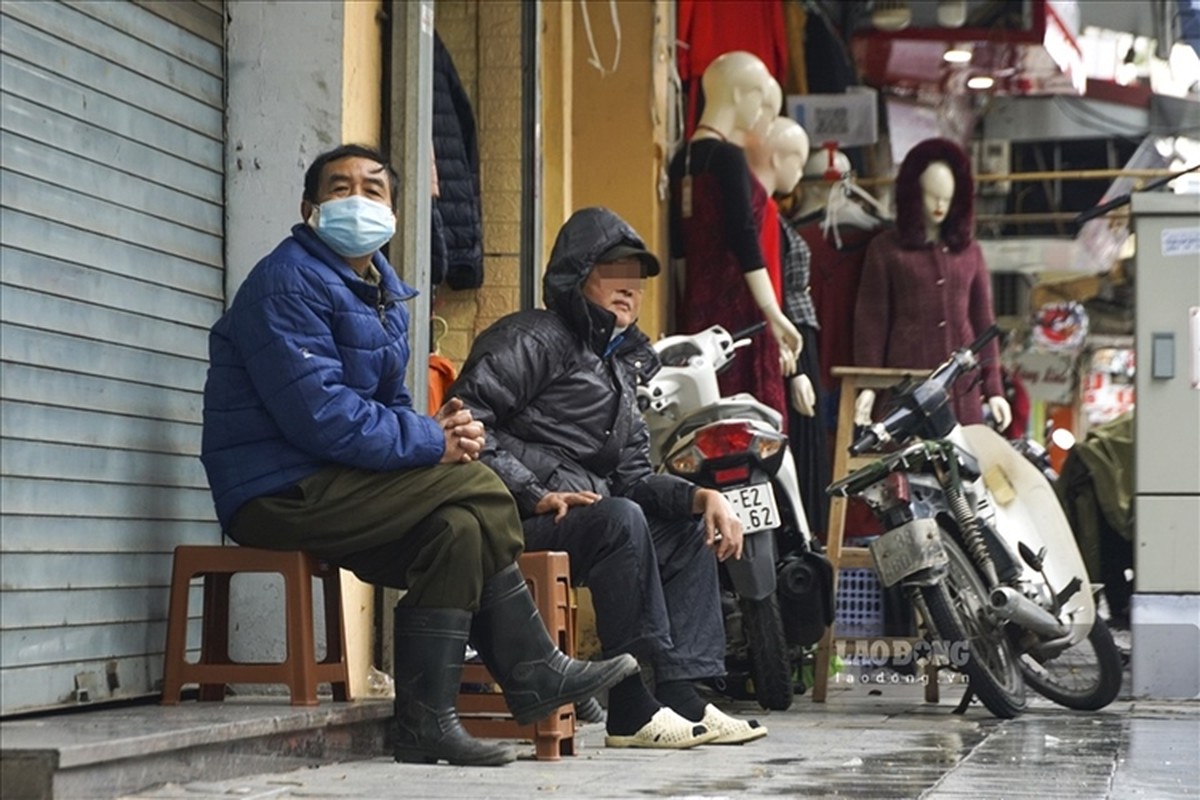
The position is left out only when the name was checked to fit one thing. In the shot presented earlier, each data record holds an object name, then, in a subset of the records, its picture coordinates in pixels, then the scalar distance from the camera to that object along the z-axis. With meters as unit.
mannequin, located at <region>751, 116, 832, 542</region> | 21.09
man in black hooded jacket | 11.97
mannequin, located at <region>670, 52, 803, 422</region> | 19.89
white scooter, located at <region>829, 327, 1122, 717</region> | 15.42
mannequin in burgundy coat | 21.84
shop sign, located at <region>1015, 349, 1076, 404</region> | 46.62
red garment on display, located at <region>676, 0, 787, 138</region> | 23.20
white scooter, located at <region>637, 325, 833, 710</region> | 14.97
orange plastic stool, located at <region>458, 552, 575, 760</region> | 11.39
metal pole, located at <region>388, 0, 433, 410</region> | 13.80
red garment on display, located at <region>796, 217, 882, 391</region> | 23.03
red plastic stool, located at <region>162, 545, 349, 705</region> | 10.81
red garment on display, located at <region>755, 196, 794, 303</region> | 20.94
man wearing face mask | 10.62
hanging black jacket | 15.72
